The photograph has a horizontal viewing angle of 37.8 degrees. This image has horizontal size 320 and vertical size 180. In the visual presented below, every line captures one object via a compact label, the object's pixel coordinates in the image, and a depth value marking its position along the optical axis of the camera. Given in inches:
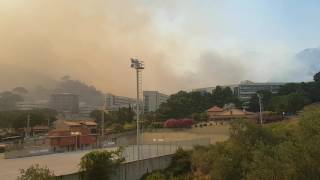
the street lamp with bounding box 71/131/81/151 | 3246.1
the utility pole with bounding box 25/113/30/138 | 4288.4
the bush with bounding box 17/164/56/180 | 762.2
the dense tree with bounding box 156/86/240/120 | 5128.0
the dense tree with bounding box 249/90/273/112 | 5447.8
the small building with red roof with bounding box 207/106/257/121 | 4645.7
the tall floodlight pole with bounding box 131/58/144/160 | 1849.8
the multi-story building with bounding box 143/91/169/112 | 7531.0
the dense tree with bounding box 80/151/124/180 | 1375.5
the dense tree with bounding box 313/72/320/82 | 6151.6
